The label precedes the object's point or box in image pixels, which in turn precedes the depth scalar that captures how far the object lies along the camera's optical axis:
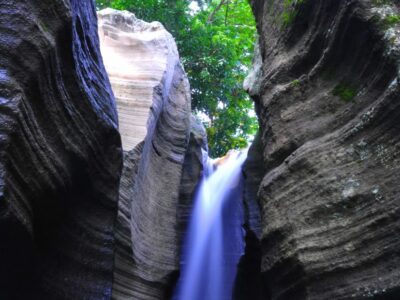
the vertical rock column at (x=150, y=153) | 7.76
